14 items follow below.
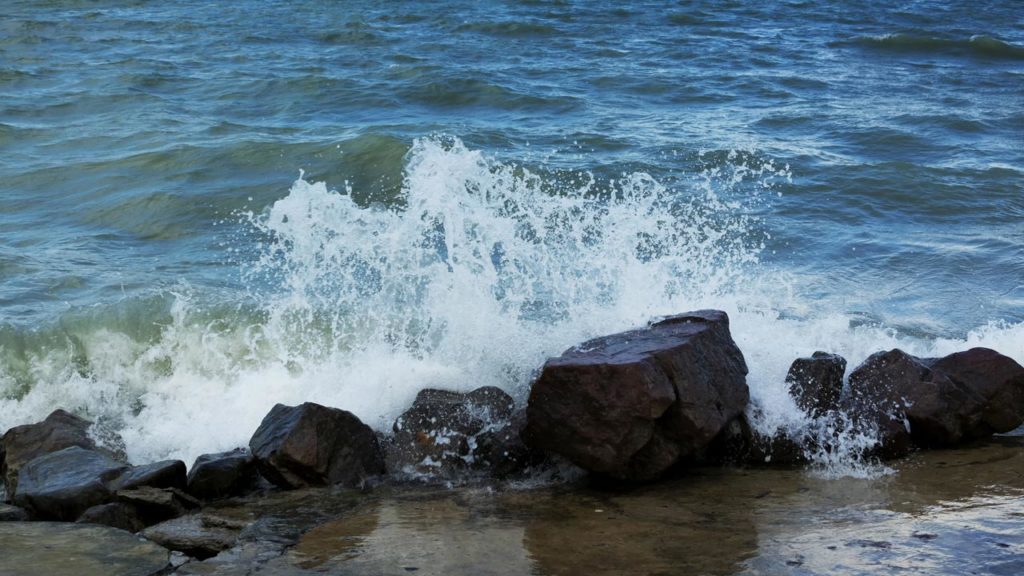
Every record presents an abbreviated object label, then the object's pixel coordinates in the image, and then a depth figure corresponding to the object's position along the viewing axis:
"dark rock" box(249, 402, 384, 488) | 5.26
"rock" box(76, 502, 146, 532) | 4.88
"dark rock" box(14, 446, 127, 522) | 5.05
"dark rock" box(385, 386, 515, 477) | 5.52
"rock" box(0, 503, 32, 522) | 5.07
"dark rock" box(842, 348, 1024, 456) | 5.45
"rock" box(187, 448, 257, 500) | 5.26
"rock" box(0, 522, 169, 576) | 4.04
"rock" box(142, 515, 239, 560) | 4.36
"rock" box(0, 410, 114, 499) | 5.85
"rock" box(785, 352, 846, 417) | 5.62
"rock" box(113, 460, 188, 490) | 5.12
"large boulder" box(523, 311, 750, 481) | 4.87
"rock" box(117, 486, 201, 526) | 4.99
